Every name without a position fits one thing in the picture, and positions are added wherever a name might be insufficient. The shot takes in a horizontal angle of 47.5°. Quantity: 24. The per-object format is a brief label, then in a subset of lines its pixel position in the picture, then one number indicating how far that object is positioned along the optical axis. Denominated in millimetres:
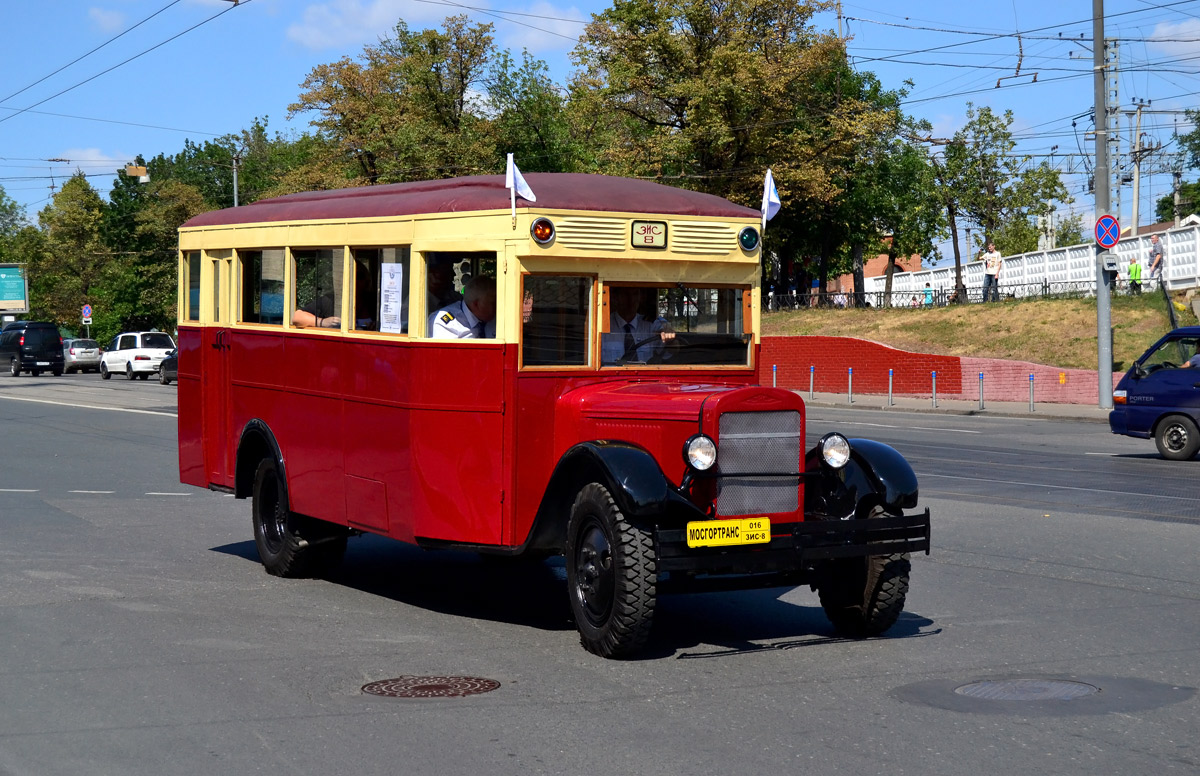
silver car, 59688
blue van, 19484
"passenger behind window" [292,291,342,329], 9094
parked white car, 51500
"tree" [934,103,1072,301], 51750
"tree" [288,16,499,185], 54406
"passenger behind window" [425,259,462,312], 8133
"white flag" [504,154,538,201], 7559
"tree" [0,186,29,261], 132125
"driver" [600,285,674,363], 8055
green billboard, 89500
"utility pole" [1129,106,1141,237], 61791
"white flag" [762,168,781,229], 8820
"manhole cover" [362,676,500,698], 6465
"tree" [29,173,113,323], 87938
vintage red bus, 7141
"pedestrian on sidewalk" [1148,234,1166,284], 39344
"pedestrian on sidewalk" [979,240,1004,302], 42688
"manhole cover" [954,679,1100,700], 6344
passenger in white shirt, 7988
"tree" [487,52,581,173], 57438
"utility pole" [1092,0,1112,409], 30703
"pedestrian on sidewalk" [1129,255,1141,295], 38875
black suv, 55656
